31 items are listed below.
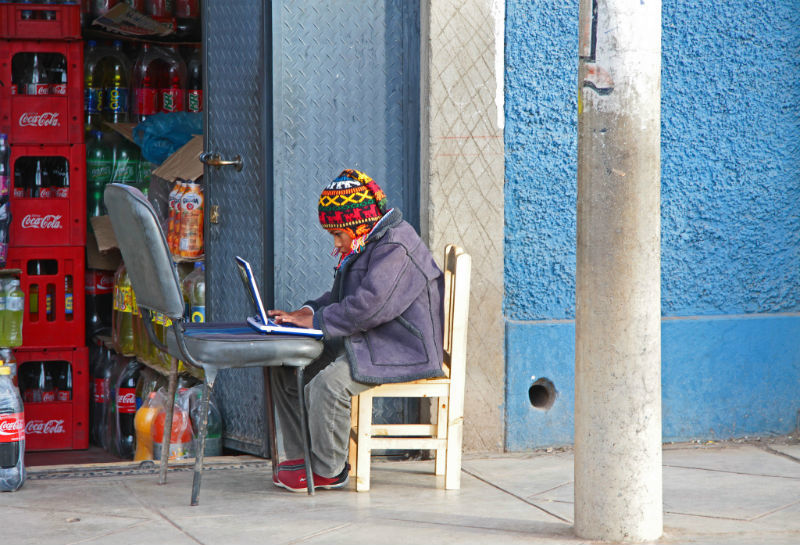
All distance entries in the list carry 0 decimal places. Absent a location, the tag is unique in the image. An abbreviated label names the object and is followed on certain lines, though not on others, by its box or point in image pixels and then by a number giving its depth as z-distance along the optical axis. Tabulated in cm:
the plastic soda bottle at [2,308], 1077
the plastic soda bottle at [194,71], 1323
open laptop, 807
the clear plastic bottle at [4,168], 1155
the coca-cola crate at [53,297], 1264
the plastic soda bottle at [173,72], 1310
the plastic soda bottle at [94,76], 1302
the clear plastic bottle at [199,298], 1097
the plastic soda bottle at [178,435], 1040
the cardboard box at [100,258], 1291
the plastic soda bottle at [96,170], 1309
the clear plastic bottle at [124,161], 1307
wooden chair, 848
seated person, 822
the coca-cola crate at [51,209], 1252
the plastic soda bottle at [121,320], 1223
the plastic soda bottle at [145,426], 1071
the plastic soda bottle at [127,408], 1231
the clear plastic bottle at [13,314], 1084
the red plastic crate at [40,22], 1220
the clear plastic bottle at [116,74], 1323
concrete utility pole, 678
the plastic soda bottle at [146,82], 1281
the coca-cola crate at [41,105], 1238
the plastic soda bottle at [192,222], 1084
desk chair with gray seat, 771
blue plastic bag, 1200
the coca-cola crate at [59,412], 1276
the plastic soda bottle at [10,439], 860
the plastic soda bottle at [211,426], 1040
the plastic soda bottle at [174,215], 1098
